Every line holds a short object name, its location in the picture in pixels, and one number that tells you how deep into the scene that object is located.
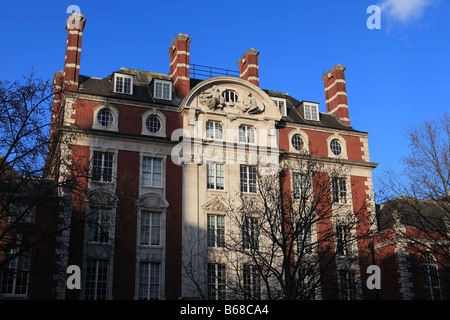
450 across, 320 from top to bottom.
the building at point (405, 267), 32.12
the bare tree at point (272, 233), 27.17
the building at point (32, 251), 21.97
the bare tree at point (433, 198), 27.36
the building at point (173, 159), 29.31
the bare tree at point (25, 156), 21.25
